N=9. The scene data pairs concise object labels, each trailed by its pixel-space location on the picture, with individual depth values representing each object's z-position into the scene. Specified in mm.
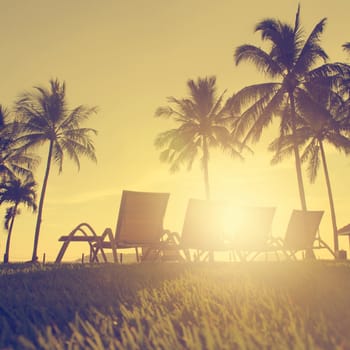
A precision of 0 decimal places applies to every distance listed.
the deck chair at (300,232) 9609
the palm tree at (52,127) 25203
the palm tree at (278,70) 18750
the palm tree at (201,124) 27031
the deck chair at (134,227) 7590
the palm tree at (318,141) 24359
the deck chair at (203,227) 8203
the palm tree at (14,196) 33969
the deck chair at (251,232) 8906
